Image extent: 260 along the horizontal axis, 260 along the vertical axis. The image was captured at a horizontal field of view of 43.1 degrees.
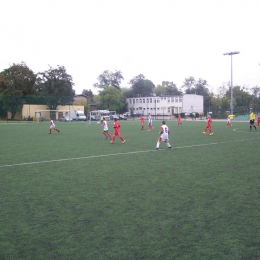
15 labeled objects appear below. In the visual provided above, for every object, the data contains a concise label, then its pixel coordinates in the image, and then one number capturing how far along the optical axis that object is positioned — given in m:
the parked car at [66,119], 66.99
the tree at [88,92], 134.88
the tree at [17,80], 73.77
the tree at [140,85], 137.75
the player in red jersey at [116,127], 18.83
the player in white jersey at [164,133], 15.80
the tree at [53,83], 81.31
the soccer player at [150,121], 33.03
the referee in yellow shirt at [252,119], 29.94
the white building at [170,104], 94.88
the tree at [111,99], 93.04
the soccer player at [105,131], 22.21
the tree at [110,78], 123.19
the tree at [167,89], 137.12
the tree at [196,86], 136.38
